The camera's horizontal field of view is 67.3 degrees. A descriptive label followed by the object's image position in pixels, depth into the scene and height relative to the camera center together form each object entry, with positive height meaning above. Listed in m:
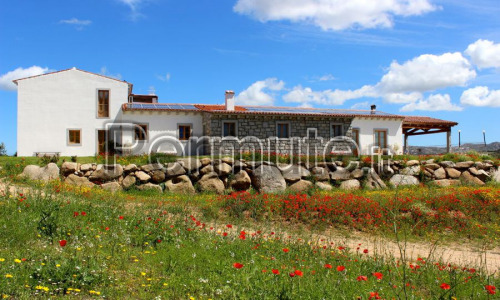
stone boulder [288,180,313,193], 15.77 -1.55
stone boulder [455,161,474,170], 19.88 -0.84
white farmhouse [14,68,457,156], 23.69 +1.65
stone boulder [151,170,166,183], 15.79 -1.09
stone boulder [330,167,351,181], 17.36 -1.18
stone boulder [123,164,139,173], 15.84 -0.75
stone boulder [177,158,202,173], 16.28 -0.61
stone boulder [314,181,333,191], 16.31 -1.60
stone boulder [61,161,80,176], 15.27 -0.72
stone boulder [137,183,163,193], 15.27 -1.51
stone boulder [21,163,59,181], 14.34 -0.84
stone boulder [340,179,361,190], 16.70 -1.59
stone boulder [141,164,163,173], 15.96 -0.72
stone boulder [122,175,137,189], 15.44 -1.30
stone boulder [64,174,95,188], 14.91 -1.21
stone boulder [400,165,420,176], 18.72 -1.08
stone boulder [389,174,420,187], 17.84 -1.48
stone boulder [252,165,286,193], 15.86 -1.29
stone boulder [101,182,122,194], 15.05 -1.48
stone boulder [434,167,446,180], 19.25 -1.25
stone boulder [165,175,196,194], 15.50 -1.46
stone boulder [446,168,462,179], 19.45 -1.23
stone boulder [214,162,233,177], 16.30 -0.83
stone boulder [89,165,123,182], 15.56 -0.94
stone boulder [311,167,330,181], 17.16 -1.12
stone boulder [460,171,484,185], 19.02 -1.53
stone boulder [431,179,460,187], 18.66 -1.65
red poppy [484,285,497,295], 3.83 -1.44
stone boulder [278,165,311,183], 16.67 -1.02
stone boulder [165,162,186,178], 15.93 -0.85
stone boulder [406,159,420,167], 19.31 -0.70
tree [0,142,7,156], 25.67 +0.18
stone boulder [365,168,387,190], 17.17 -1.51
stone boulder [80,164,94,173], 15.68 -0.74
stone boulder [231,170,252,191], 16.12 -1.38
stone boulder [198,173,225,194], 15.73 -1.45
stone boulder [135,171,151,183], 15.58 -1.08
